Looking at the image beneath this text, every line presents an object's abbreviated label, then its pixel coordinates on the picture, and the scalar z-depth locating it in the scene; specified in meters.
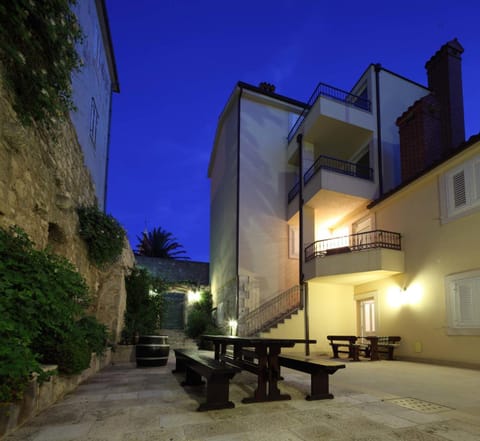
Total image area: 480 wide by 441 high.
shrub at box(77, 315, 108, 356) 5.81
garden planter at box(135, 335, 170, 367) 7.32
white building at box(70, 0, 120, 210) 7.48
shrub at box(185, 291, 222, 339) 12.59
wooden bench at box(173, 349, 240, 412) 3.62
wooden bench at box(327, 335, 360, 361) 9.26
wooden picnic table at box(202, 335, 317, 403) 4.09
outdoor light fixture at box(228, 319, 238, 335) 11.99
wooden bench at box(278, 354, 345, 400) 4.09
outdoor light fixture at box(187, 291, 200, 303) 15.85
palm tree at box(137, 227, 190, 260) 25.86
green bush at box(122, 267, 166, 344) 9.84
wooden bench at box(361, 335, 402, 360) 9.33
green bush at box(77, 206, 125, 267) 6.90
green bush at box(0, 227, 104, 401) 2.50
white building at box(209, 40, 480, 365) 8.41
